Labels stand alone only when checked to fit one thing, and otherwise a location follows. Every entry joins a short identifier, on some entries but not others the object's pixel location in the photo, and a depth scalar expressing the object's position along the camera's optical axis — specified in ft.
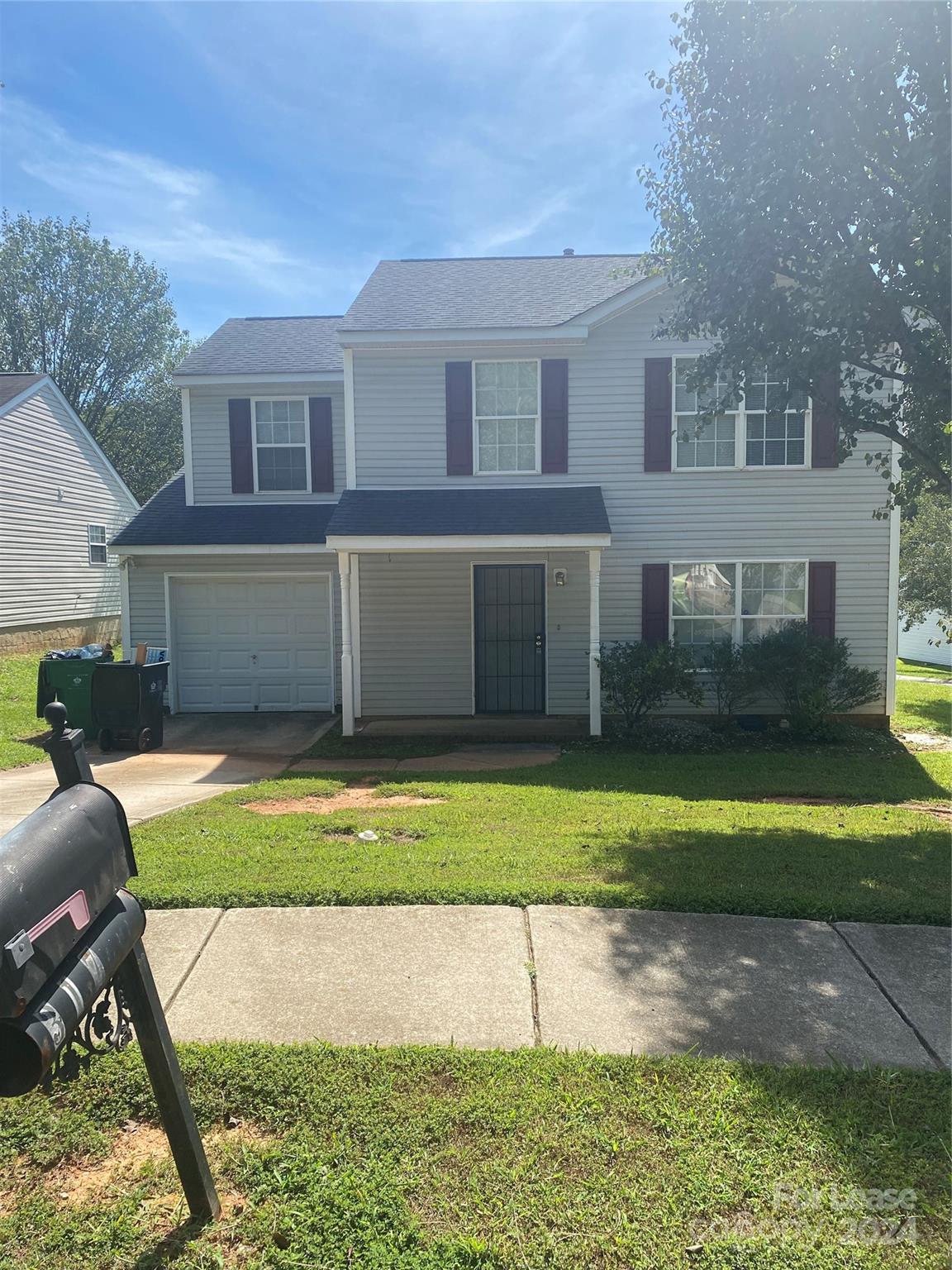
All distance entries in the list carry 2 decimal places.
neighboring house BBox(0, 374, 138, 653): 56.85
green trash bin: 36.47
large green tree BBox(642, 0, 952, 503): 20.44
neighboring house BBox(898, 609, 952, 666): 84.64
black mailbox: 5.33
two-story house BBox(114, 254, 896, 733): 38.99
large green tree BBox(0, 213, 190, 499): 105.40
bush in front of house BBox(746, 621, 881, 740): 37.04
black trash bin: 34.78
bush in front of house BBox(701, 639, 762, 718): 38.04
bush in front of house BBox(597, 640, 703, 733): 36.19
